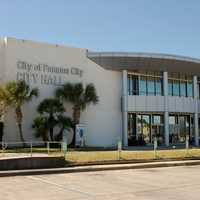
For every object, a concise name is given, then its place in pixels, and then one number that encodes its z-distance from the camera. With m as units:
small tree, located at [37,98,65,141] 35.03
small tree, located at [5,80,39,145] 33.05
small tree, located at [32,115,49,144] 34.31
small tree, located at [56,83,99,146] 36.75
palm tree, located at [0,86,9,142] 32.81
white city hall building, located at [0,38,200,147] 36.22
